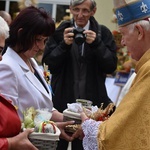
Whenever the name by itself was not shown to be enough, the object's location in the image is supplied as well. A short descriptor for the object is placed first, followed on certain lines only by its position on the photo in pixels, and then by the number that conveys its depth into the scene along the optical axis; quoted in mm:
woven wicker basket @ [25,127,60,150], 2055
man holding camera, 3375
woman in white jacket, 2357
